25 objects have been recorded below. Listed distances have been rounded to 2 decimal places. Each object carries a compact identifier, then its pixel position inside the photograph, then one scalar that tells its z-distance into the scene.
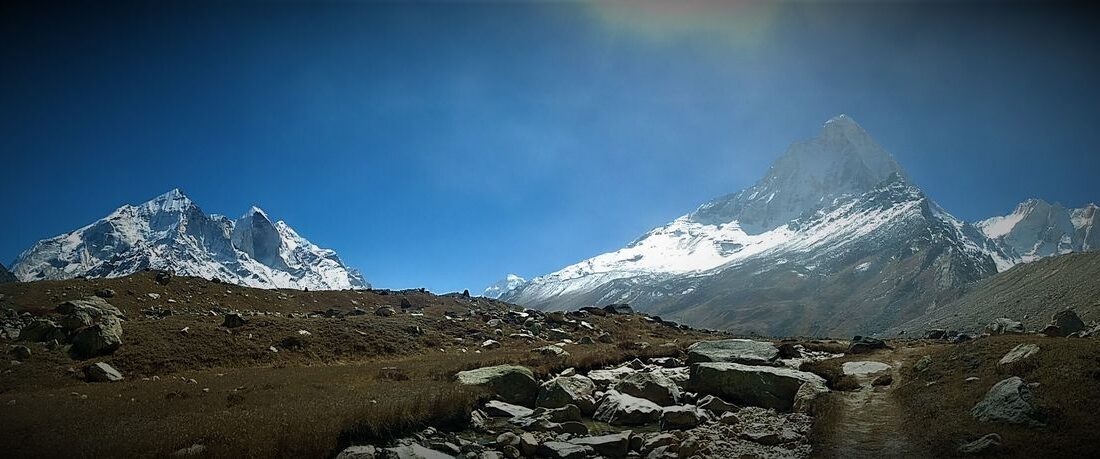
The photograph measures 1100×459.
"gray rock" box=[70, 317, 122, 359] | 27.02
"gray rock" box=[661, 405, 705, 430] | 17.86
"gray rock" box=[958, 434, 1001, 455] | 12.18
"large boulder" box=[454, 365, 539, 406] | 21.16
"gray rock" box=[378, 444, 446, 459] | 12.70
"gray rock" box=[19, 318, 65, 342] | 28.80
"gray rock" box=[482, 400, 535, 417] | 18.88
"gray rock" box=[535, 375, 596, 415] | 20.34
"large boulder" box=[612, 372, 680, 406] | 21.28
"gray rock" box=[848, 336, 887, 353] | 37.38
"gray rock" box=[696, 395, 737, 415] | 19.92
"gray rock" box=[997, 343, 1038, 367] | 17.88
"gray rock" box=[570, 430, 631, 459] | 14.84
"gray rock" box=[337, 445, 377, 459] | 12.33
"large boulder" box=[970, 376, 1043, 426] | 13.27
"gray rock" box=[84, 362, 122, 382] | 24.42
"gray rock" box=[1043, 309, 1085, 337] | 36.32
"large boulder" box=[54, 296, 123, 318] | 31.70
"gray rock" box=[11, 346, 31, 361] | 25.73
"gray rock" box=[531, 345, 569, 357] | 31.98
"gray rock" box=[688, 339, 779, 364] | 26.81
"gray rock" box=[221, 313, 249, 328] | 34.31
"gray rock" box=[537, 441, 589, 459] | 14.24
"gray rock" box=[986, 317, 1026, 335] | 40.81
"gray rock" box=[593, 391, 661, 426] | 18.91
